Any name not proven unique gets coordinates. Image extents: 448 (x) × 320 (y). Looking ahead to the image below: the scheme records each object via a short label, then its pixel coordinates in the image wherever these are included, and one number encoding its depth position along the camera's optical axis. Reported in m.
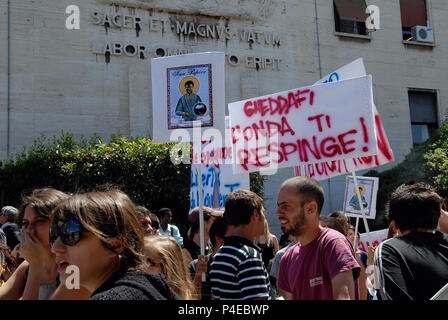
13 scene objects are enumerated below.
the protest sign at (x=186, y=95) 5.57
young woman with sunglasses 1.87
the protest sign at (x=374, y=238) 7.39
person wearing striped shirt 3.01
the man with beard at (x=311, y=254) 2.83
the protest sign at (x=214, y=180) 6.76
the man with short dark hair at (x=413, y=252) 2.59
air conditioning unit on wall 17.78
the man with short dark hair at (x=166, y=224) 8.39
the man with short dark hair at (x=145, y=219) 4.43
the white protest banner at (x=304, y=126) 4.67
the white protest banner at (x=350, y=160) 4.90
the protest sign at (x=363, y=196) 7.15
